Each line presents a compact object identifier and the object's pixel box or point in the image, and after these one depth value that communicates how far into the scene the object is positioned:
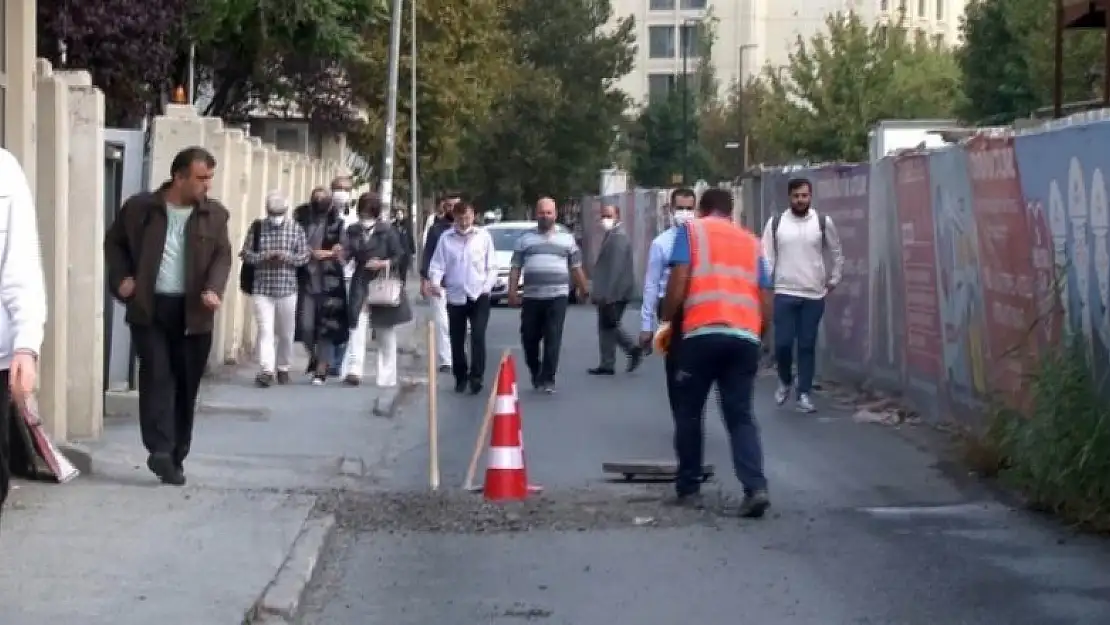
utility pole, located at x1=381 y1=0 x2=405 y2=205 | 34.06
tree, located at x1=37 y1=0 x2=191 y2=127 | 23.91
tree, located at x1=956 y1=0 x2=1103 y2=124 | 40.69
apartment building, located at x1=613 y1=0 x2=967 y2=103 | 104.56
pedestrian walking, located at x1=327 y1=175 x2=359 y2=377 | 18.62
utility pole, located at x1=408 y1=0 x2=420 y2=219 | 42.29
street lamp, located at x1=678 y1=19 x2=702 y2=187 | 72.44
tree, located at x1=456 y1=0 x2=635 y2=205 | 69.75
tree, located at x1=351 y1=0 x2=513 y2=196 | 43.25
